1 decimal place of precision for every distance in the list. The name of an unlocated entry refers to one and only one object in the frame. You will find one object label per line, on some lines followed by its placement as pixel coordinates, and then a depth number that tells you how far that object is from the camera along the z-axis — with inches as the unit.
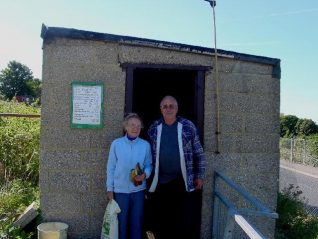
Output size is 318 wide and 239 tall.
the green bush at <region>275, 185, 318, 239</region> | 158.3
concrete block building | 115.0
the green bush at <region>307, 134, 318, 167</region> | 555.6
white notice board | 115.7
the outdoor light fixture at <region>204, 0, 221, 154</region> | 122.9
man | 106.7
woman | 103.8
